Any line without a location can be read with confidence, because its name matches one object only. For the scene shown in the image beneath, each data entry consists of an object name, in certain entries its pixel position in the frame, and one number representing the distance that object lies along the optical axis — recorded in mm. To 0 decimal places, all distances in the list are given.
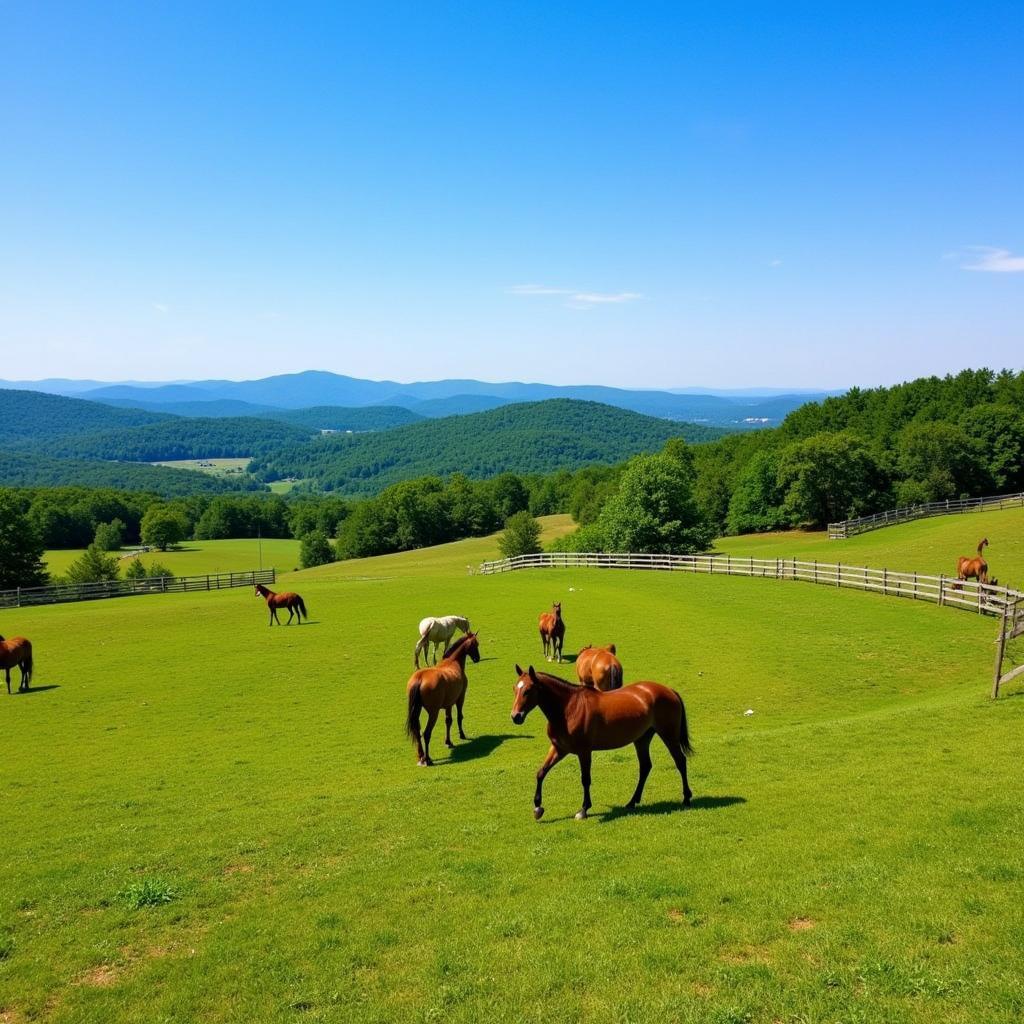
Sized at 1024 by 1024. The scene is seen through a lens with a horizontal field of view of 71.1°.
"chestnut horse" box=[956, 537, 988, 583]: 29292
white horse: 22359
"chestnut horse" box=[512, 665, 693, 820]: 9852
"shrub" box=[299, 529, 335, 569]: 110562
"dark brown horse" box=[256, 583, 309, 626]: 30516
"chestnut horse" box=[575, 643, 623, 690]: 15078
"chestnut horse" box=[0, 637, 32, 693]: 21469
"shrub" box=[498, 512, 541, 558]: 84875
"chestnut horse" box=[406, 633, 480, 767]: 14164
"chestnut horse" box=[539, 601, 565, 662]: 22484
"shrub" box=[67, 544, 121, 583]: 75375
